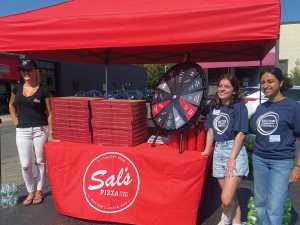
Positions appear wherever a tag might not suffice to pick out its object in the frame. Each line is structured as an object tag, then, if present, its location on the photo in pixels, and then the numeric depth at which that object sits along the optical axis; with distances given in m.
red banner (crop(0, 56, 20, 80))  13.86
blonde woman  2.54
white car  7.32
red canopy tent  1.89
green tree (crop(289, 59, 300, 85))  21.31
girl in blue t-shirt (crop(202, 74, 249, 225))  1.93
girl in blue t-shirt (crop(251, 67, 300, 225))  1.79
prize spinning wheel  2.20
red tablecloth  2.18
